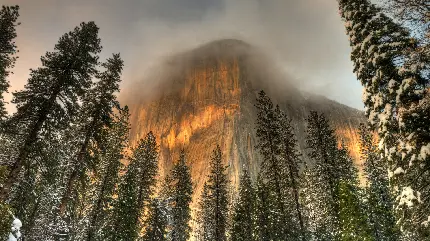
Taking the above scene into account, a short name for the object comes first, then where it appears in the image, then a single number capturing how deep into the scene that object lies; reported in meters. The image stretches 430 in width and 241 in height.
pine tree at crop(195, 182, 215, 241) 48.03
